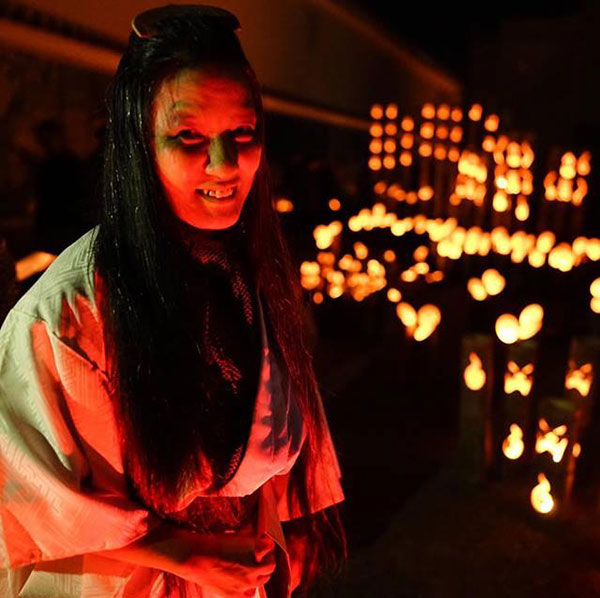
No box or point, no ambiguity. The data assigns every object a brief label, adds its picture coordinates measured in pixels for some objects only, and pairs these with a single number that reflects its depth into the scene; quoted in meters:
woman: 1.07
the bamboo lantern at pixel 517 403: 3.52
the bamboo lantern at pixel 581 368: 3.70
